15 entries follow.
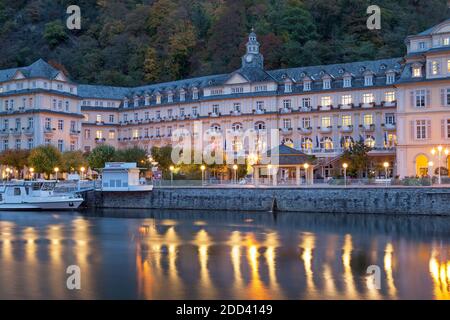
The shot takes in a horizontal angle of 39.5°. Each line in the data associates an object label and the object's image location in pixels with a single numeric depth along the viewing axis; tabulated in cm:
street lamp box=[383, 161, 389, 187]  5914
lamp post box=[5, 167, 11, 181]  7799
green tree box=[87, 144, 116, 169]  7219
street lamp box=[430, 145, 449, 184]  5193
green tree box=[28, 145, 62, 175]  6975
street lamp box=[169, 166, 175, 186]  5962
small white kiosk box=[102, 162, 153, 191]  6081
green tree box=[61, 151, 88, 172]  7164
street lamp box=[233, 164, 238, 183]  6371
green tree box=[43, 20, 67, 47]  11500
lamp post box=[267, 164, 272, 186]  5628
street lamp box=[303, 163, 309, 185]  5565
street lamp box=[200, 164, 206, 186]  6295
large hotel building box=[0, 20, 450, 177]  5678
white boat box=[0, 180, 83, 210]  6019
